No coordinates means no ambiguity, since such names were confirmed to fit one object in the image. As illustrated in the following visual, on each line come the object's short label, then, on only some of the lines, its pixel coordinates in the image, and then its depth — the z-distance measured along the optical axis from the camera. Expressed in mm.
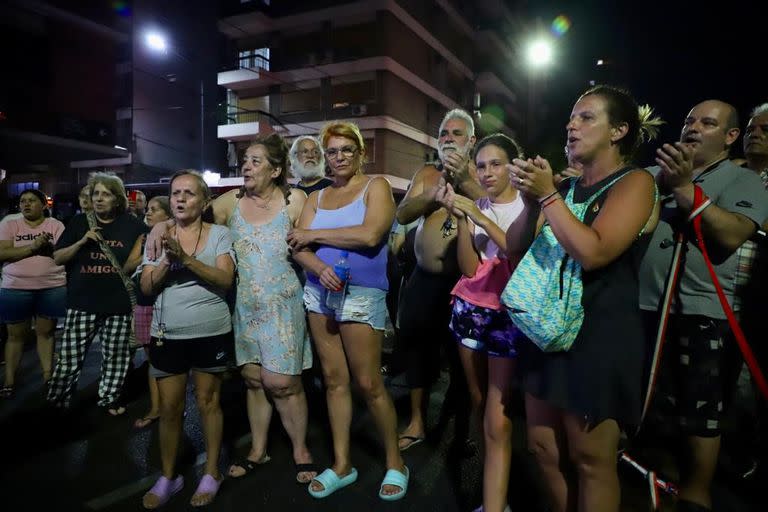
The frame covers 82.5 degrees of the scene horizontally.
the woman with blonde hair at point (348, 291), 2838
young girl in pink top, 2350
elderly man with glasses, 4500
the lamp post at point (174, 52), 18305
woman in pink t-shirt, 4715
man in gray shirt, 2355
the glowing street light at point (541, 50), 12898
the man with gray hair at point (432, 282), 3121
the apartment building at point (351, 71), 23562
